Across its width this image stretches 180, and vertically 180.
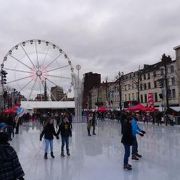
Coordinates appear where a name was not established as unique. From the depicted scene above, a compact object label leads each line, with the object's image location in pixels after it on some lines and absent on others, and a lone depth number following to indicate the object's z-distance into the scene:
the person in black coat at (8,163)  2.61
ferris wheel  28.72
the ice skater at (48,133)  7.17
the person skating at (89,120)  13.59
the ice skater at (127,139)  5.64
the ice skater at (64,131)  7.33
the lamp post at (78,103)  27.10
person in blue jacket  6.48
